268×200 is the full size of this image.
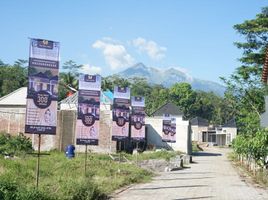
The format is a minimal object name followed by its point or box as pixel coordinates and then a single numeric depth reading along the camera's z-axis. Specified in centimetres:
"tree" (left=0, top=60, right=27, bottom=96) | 7988
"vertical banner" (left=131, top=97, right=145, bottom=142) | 2502
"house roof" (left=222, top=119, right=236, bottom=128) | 9156
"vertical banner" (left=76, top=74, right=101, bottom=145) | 1678
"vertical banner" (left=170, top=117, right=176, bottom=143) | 3662
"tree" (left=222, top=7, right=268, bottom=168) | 3231
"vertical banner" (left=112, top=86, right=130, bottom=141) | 2212
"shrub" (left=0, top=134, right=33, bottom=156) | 2690
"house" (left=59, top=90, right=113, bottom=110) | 4340
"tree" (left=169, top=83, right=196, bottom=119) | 11525
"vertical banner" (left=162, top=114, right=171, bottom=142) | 3578
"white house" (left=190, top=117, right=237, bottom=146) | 9194
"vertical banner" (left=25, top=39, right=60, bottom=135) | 1223
